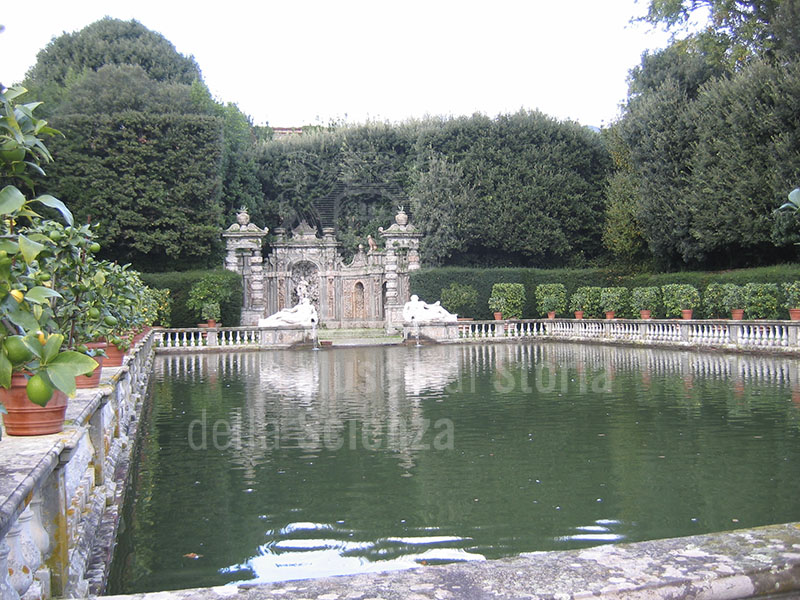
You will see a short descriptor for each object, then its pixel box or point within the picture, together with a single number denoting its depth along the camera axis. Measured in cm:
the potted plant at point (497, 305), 2717
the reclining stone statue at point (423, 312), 2436
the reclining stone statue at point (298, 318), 2373
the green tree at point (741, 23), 2064
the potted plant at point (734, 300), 1980
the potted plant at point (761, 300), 1894
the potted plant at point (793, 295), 1755
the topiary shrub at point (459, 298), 2764
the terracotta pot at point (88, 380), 607
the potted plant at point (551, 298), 2706
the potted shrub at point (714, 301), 2112
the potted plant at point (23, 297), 225
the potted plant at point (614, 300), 2494
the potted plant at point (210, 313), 2519
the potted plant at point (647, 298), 2373
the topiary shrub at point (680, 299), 2192
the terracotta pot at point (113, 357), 843
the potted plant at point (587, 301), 2661
